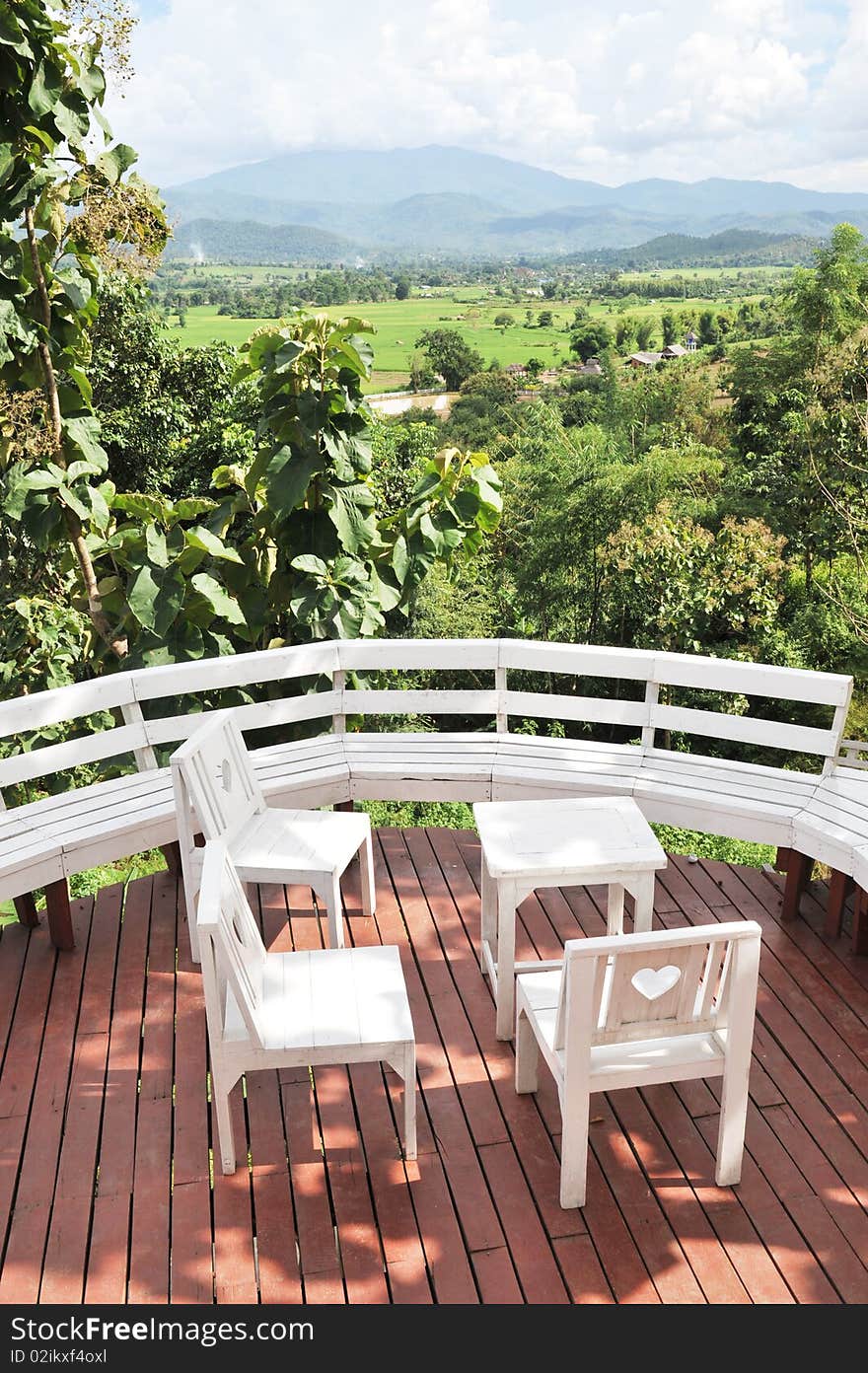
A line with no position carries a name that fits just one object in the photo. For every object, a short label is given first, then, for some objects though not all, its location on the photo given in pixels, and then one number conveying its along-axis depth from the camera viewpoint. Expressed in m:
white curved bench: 3.46
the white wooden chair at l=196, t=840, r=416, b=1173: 2.40
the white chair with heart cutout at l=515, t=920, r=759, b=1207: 2.26
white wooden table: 2.91
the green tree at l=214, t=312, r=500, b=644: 4.11
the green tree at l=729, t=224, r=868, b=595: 20.56
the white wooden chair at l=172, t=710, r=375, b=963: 3.04
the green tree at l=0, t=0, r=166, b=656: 3.81
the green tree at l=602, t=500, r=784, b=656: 15.44
